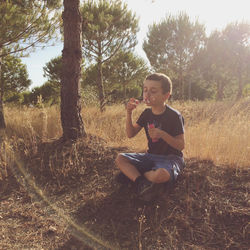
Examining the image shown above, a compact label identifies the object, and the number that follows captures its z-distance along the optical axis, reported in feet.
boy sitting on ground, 6.63
